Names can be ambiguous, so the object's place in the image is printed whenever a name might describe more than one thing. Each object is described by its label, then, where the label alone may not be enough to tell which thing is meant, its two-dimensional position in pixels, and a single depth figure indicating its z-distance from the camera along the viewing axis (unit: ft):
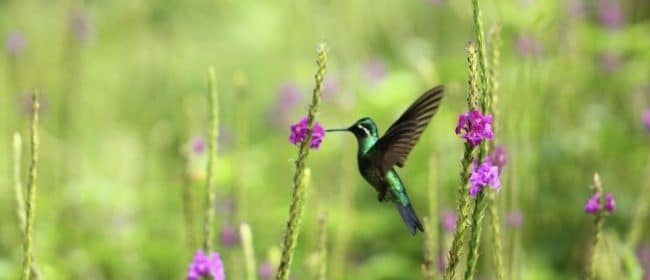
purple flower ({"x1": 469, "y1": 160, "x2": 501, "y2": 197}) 14.50
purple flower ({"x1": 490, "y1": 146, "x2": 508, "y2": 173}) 15.08
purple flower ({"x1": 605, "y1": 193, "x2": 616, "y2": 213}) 14.89
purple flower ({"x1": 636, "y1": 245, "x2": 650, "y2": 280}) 23.08
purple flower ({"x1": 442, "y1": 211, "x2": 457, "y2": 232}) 21.81
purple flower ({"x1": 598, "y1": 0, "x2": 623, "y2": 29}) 31.40
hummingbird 14.26
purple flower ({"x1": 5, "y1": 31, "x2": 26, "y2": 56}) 29.79
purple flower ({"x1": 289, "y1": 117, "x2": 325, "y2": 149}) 14.50
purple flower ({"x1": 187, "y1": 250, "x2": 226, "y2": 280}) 14.73
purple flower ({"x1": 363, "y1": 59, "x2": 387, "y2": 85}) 36.12
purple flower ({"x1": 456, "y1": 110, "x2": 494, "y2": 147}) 14.38
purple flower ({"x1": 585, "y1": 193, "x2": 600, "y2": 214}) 14.89
